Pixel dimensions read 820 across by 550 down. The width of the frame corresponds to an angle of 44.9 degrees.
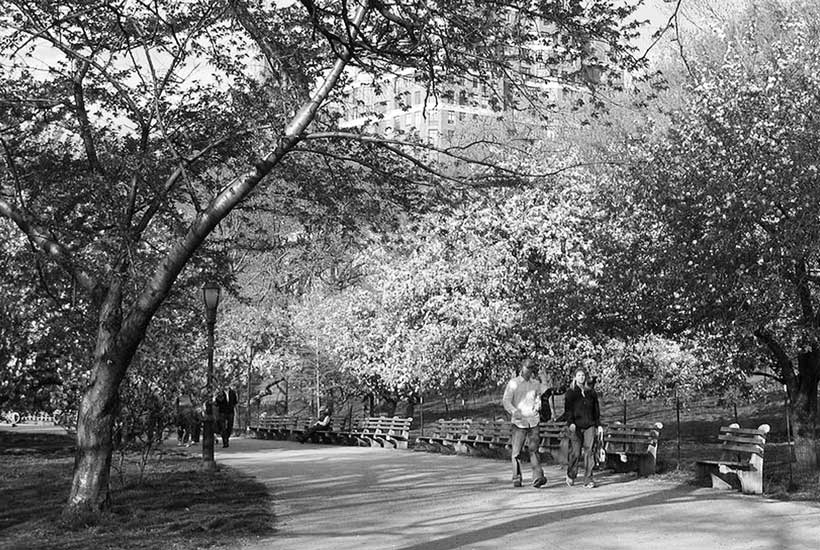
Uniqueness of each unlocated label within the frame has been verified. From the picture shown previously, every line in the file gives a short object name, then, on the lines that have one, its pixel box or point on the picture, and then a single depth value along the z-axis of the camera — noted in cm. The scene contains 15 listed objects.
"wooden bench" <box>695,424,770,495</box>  1220
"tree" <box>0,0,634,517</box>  957
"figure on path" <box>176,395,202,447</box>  2328
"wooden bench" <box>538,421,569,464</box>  1841
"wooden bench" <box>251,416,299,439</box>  3547
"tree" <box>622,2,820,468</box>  1477
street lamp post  1848
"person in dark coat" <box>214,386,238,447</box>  2802
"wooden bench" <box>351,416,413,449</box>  2747
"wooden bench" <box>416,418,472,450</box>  2348
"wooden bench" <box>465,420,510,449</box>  2091
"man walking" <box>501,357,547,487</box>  1420
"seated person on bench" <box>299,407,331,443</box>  3217
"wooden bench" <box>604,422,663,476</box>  1523
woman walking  1411
